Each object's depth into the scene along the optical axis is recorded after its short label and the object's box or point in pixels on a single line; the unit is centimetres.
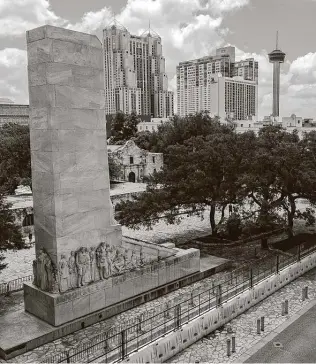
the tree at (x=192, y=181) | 2637
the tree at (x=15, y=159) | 4841
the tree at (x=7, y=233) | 1800
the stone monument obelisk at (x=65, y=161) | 1577
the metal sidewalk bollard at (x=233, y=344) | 1506
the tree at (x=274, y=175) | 2462
